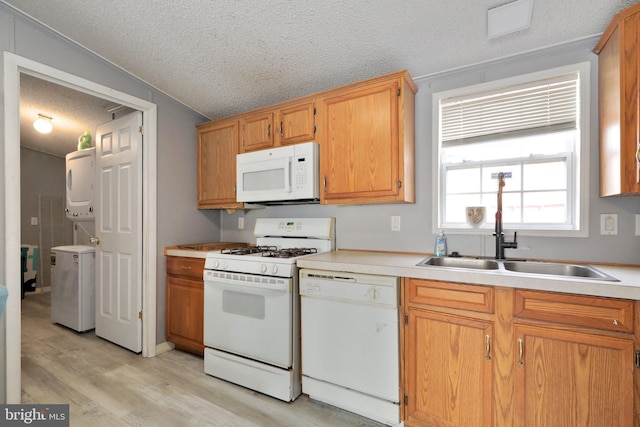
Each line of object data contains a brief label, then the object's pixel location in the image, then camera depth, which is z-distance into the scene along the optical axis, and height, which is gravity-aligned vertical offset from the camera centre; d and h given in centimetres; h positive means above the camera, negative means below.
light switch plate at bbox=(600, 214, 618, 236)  173 -9
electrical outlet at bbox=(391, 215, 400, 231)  236 -10
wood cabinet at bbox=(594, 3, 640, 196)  141 +52
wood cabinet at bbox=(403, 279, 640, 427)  125 -69
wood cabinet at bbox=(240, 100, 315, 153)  241 +71
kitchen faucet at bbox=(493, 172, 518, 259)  191 -16
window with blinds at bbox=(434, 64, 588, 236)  189 +41
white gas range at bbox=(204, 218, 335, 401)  200 -75
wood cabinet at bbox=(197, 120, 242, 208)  286 +45
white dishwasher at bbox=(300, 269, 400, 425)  170 -79
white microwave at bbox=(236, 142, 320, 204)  233 +29
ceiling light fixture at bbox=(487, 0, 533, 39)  160 +105
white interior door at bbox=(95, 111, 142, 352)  273 -19
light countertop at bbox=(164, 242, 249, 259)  260 -35
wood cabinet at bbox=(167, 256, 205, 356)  261 -82
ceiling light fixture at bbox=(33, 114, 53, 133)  326 +94
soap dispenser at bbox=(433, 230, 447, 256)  213 -26
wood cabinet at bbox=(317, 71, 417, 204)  205 +49
